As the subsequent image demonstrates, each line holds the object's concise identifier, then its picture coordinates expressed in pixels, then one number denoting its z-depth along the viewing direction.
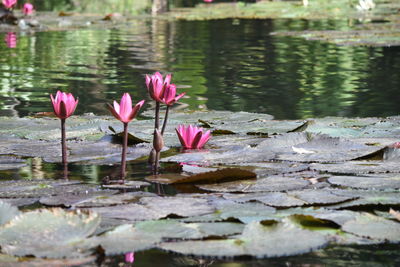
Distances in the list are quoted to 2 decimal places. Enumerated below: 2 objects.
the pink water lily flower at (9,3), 17.15
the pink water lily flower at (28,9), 18.25
